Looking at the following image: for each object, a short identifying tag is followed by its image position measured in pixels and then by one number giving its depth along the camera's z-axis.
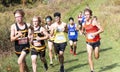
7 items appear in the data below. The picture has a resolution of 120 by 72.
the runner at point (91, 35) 11.09
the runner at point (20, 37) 9.78
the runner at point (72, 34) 15.68
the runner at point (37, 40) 10.63
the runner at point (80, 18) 20.39
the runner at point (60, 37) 11.75
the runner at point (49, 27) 13.29
